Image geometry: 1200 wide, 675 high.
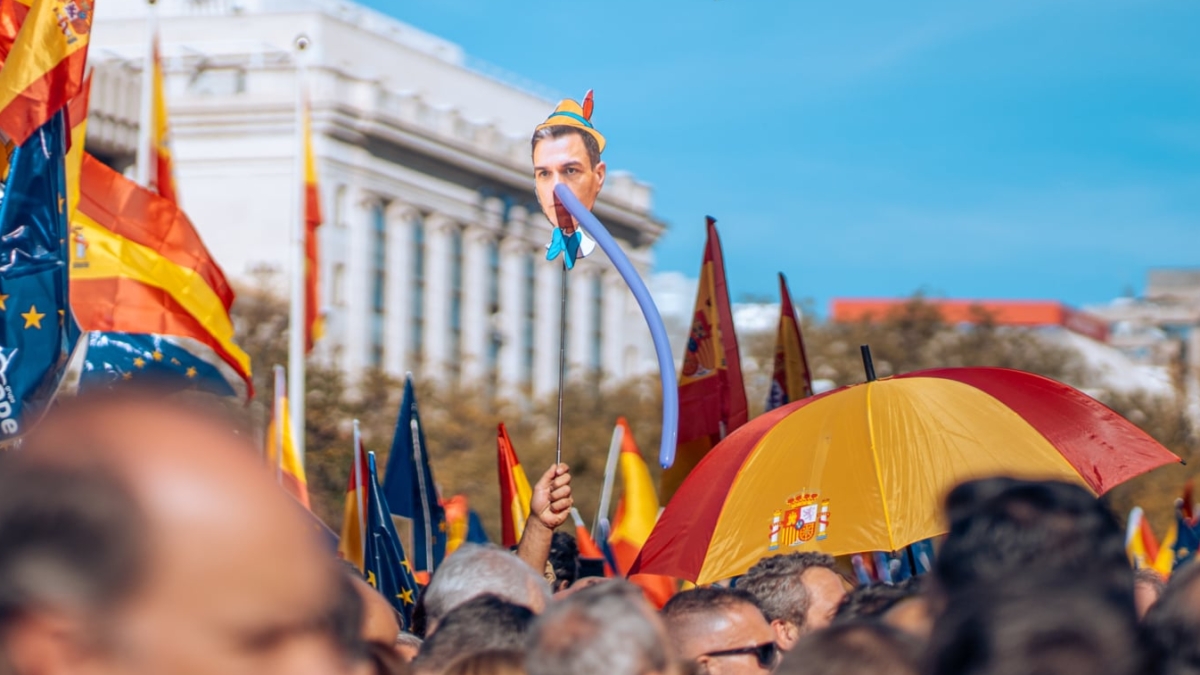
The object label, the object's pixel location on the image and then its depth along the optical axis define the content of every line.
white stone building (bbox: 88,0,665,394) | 61.97
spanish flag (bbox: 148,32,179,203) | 14.26
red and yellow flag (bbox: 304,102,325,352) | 20.19
